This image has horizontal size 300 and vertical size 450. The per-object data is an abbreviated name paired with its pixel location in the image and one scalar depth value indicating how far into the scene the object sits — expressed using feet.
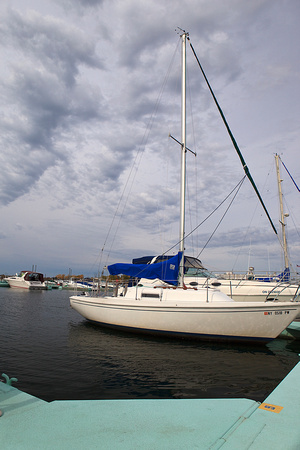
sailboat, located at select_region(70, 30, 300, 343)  32.32
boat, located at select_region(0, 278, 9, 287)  212.02
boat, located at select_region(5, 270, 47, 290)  184.85
